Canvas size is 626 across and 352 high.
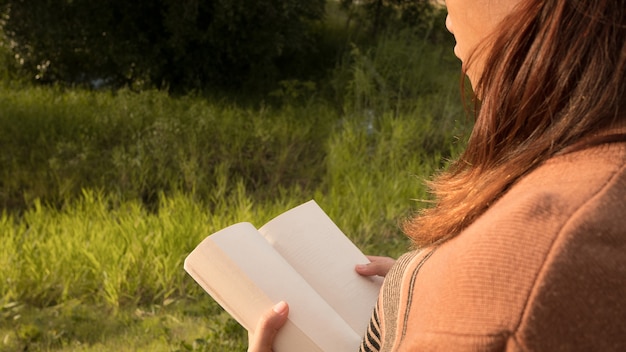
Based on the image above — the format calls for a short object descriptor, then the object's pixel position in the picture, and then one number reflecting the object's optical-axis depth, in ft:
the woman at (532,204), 2.35
